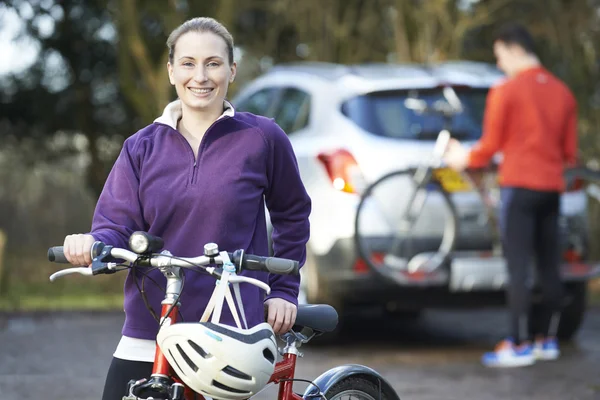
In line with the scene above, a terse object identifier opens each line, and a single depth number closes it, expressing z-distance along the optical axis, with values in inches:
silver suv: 452.1
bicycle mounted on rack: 447.0
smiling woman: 187.6
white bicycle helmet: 162.8
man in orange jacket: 439.9
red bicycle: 163.6
